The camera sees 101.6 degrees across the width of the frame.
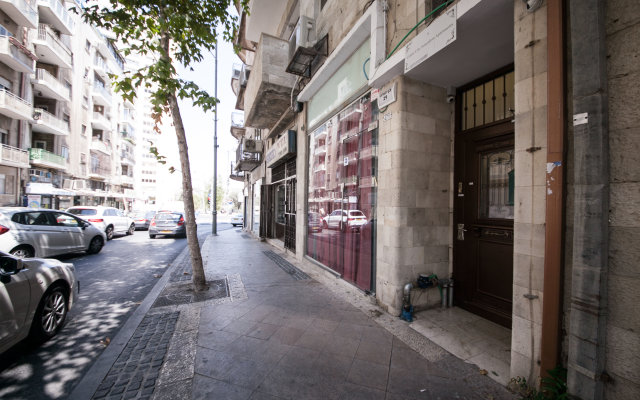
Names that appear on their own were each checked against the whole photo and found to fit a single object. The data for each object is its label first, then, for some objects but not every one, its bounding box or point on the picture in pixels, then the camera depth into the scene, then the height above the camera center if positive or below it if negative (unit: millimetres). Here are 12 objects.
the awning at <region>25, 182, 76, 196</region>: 19109 +594
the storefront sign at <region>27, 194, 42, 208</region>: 19141 -217
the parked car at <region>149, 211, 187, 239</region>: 13852 -1337
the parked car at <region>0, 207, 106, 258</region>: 6699 -1039
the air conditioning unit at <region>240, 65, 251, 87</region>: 13281 +6480
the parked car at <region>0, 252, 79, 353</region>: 2730 -1218
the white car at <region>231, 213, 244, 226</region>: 27142 -2053
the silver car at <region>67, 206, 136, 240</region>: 12516 -1018
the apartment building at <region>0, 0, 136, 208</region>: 17875 +8126
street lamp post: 15781 +2861
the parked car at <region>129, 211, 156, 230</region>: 18125 -1480
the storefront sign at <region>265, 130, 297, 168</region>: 8680 +1871
